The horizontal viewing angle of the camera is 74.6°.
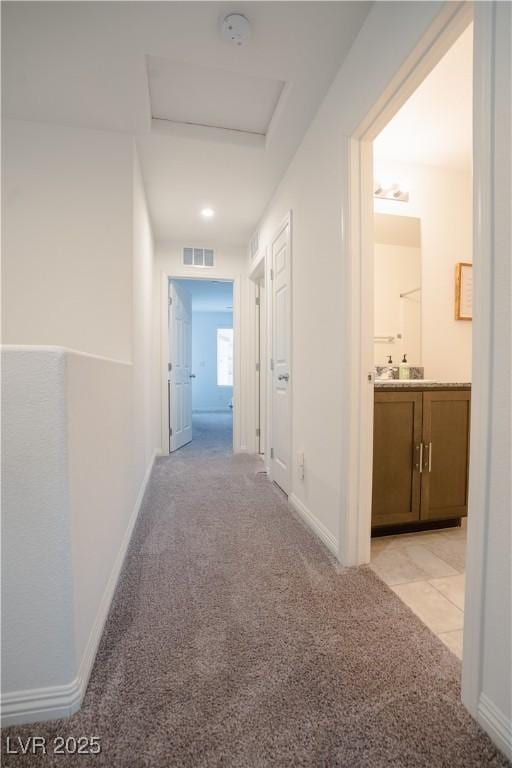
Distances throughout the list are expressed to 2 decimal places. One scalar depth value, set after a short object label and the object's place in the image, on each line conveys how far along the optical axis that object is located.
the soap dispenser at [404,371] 2.41
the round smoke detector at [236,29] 1.40
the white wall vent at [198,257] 3.89
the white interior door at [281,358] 2.51
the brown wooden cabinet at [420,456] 1.86
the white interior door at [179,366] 3.94
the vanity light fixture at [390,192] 2.33
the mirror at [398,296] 2.47
